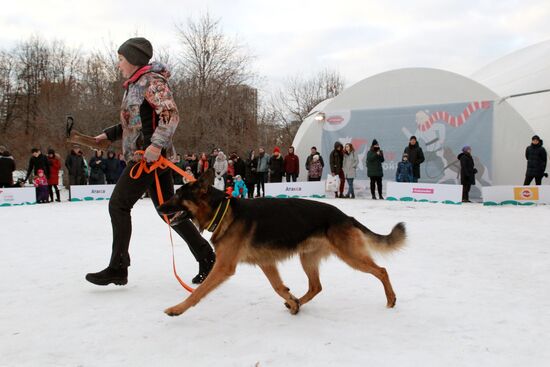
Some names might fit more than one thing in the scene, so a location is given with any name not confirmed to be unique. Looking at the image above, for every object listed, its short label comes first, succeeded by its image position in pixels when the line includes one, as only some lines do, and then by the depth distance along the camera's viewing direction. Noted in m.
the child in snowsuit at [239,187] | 14.26
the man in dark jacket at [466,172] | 13.73
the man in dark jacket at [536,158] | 13.43
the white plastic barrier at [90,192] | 15.22
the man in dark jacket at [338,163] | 15.11
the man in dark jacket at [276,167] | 16.41
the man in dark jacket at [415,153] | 14.60
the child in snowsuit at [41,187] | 14.05
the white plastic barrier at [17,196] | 13.77
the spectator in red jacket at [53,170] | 14.49
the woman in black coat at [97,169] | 16.03
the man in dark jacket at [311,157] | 15.98
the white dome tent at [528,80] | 16.69
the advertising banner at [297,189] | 15.52
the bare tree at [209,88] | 28.09
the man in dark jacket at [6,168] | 14.12
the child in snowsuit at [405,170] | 14.61
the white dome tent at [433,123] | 14.85
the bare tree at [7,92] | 38.52
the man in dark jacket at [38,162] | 14.12
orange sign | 12.41
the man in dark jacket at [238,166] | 16.75
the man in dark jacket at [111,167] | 16.00
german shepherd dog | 3.41
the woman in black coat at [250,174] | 16.34
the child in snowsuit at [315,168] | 15.92
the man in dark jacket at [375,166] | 14.43
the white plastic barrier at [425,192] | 12.98
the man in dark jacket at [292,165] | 16.42
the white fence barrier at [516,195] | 12.37
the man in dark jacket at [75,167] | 16.17
